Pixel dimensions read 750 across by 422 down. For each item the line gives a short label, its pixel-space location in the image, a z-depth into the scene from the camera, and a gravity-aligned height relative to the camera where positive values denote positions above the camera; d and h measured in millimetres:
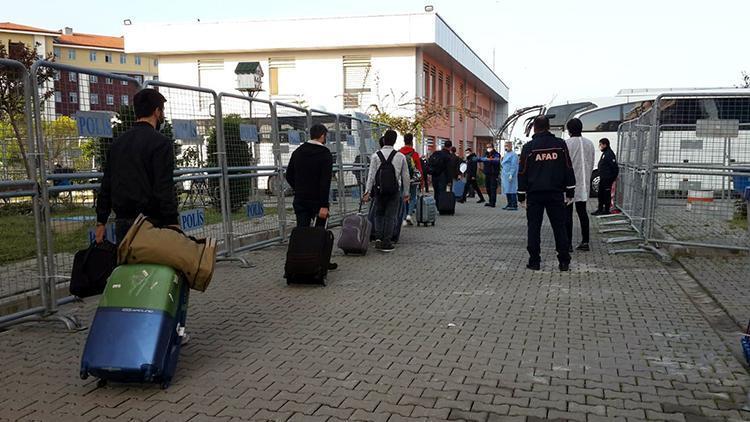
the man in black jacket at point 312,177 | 7992 -379
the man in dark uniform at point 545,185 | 8398 -523
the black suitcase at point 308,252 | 7379 -1158
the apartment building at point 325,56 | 29984 +4178
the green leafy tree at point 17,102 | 5852 +418
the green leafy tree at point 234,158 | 9008 -170
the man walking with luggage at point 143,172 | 4707 -177
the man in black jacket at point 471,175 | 21344 -1025
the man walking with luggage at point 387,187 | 9992 -640
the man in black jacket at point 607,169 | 14328 -575
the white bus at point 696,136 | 8945 +66
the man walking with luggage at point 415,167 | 12798 -467
